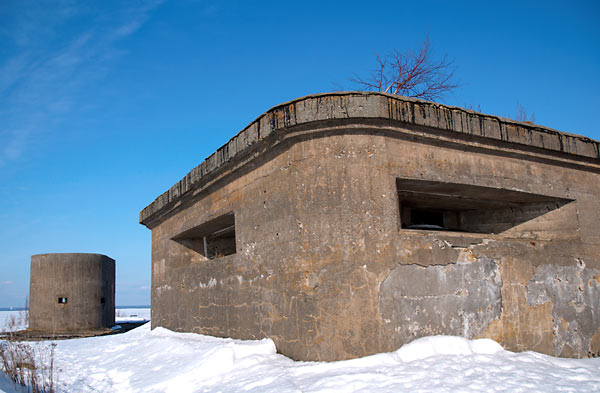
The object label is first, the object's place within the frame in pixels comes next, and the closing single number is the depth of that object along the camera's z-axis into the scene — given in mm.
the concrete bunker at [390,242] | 4141
